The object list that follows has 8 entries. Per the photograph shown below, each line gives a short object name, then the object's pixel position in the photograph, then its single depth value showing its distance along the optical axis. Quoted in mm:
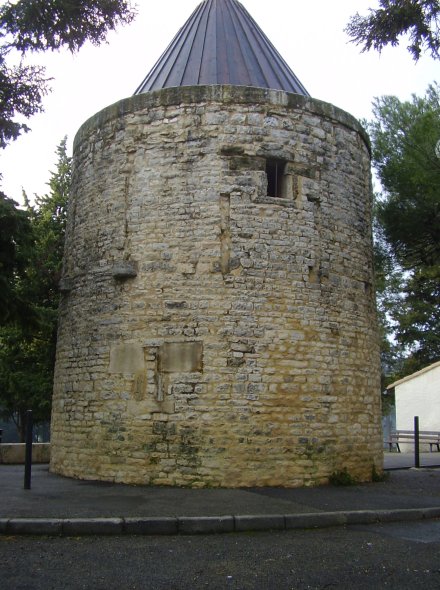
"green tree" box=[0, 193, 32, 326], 8766
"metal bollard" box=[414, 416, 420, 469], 13057
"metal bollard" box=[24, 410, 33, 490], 8461
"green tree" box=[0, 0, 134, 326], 9086
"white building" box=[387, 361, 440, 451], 24469
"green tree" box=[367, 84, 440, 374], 15016
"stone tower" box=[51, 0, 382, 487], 9133
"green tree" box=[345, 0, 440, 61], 8445
